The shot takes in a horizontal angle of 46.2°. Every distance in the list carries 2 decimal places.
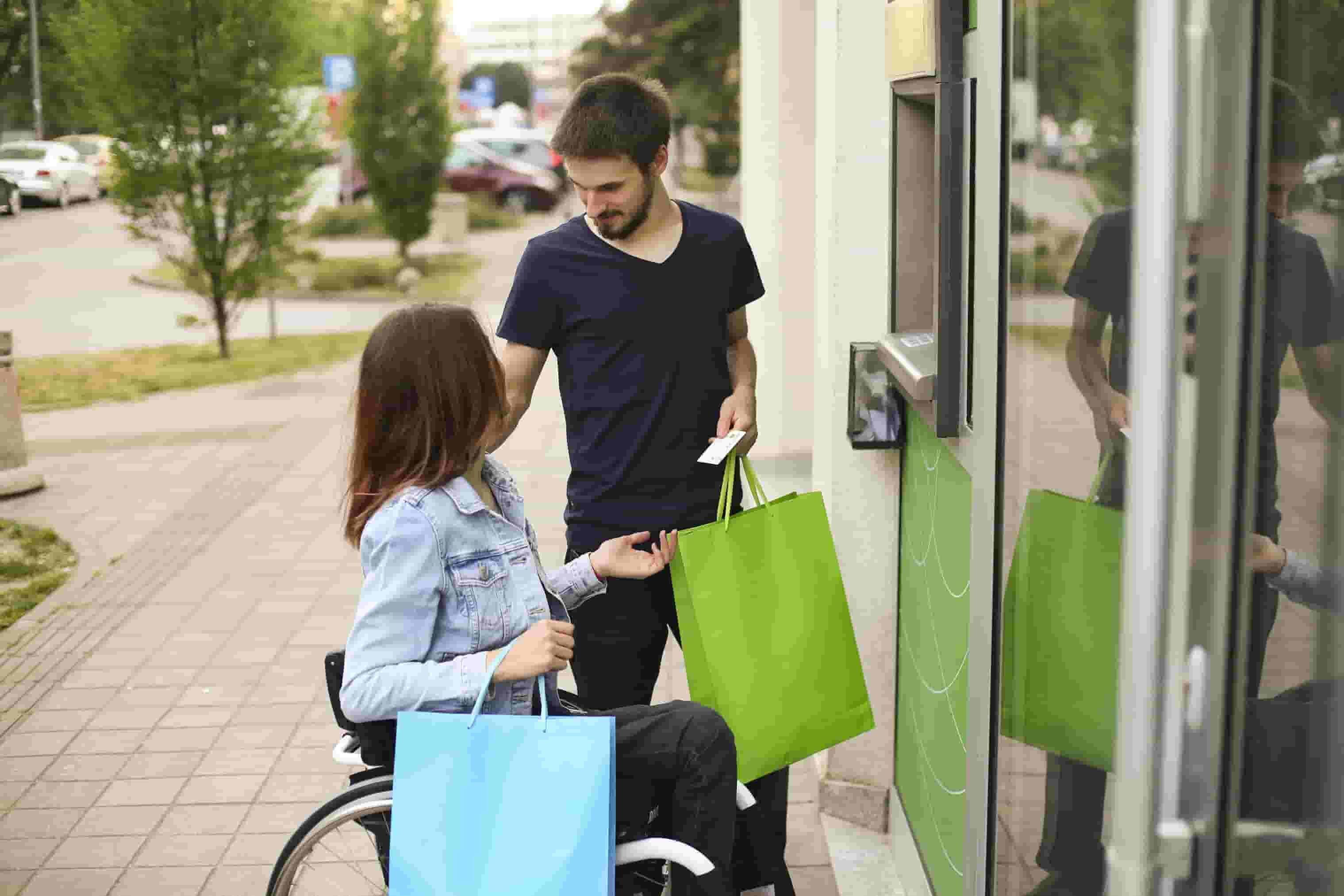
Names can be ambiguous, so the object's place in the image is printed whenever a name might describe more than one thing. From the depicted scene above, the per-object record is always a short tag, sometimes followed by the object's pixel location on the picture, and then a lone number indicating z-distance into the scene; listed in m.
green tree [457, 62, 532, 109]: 90.44
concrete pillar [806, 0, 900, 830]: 3.87
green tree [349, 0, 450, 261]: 24.77
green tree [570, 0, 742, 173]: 29.50
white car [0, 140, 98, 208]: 10.60
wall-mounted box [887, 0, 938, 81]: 3.00
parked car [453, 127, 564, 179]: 38.19
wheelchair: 2.60
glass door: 1.34
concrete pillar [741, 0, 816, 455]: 8.36
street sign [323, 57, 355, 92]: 25.55
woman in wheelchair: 2.45
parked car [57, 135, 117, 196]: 14.24
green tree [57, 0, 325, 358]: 14.20
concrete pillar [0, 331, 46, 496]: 8.91
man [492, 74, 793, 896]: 3.19
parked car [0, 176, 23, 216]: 11.20
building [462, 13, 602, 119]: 72.94
